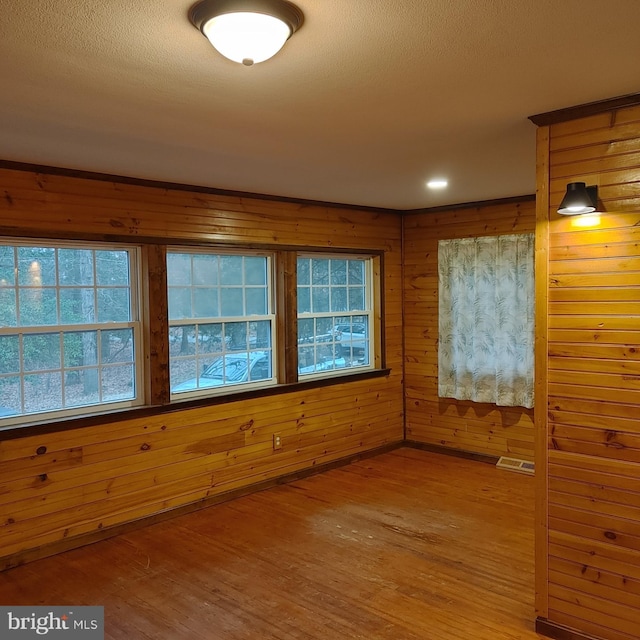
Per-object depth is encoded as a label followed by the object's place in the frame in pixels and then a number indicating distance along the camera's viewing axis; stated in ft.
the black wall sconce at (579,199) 7.98
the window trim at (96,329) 11.82
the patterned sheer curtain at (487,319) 17.13
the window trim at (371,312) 19.02
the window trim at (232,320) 14.37
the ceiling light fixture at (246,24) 5.27
